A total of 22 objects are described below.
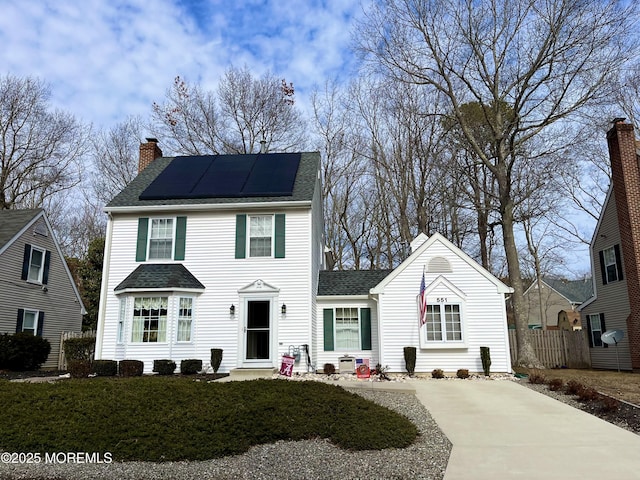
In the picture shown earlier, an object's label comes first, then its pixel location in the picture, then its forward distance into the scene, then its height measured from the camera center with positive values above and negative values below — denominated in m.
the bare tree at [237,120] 28.22 +12.92
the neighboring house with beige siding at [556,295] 43.06 +3.16
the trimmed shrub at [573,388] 9.75 -1.27
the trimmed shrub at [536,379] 11.91 -1.30
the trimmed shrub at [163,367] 13.39 -1.02
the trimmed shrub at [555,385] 10.72 -1.31
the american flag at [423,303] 14.11 +0.81
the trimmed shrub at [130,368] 12.96 -1.01
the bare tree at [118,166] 28.53 +10.27
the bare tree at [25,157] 27.69 +10.69
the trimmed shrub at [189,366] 13.60 -1.02
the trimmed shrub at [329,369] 14.67 -1.22
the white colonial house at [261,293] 14.33 +1.19
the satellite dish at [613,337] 16.06 -0.31
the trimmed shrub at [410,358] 14.18 -0.87
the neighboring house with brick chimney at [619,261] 16.02 +2.53
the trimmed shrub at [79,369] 12.56 -0.99
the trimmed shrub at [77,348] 16.27 -0.57
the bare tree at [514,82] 17.16 +9.68
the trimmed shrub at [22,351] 15.93 -0.66
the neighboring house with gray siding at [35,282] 18.44 +2.20
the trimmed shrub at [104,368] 13.13 -1.01
